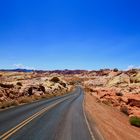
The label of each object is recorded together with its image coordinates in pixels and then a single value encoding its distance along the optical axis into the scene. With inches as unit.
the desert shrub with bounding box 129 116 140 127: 525.2
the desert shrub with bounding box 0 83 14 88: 911.6
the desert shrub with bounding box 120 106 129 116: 785.5
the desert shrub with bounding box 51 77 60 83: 2300.3
